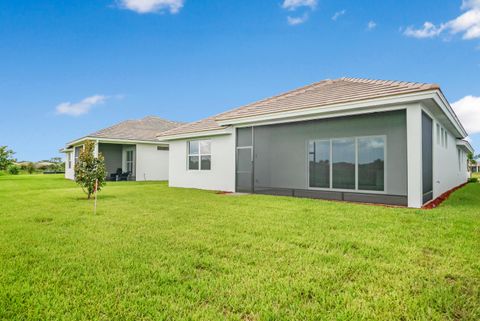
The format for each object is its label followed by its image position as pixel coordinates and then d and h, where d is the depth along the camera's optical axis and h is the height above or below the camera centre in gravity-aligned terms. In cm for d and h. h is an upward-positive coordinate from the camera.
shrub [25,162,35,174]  4192 -17
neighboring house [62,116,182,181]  2192 +133
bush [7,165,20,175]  3738 -42
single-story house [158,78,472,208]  875 +98
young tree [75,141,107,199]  1030 -12
